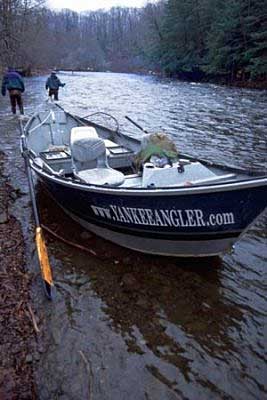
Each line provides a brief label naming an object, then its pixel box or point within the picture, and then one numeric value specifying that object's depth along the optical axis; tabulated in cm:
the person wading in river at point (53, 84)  1909
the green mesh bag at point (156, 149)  633
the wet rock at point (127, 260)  545
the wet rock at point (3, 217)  651
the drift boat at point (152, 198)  450
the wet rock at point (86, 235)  615
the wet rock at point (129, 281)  494
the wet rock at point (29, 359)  368
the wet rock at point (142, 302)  459
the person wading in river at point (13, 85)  1552
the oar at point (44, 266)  457
